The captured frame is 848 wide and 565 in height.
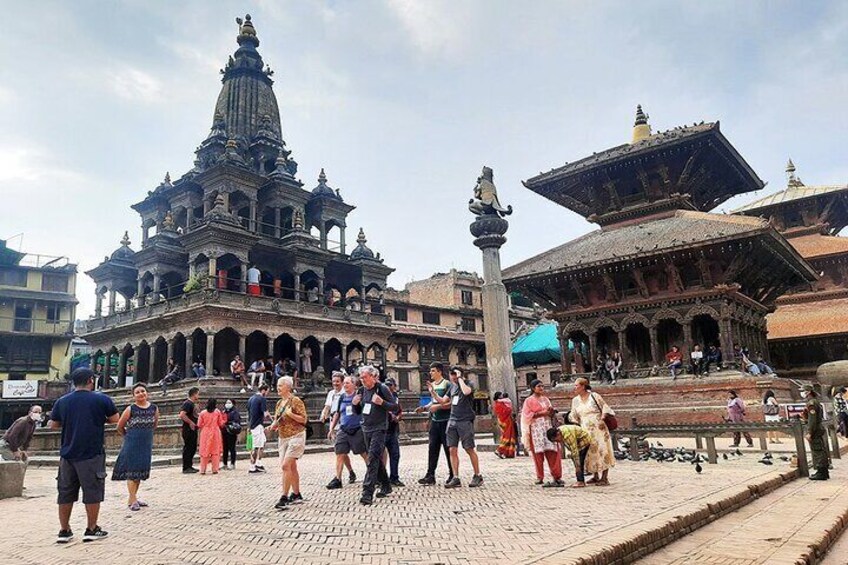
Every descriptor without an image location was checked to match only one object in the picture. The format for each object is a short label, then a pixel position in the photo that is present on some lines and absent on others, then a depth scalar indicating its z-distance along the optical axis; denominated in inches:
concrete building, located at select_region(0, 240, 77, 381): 1952.5
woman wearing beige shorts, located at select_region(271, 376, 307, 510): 333.4
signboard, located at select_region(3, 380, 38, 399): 1744.6
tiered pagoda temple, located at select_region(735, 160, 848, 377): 1227.2
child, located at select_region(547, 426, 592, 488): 377.1
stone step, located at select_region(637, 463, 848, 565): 210.4
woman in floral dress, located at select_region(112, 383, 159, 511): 342.0
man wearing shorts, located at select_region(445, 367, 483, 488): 380.5
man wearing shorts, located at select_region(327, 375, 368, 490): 391.5
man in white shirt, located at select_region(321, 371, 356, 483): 429.1
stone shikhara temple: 1389.0
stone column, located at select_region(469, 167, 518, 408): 661.9
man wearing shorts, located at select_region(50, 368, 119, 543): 258.8
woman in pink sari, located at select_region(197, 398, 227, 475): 561.3
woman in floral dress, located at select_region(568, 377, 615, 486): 372.8
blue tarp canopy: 1646.2
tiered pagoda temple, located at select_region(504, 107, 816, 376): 947.3
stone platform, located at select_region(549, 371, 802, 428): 852.0
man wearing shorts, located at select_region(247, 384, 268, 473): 561.7
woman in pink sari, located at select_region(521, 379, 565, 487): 383.2
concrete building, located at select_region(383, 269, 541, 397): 2036.2
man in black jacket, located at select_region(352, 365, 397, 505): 338.3
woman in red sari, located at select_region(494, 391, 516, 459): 610.9
